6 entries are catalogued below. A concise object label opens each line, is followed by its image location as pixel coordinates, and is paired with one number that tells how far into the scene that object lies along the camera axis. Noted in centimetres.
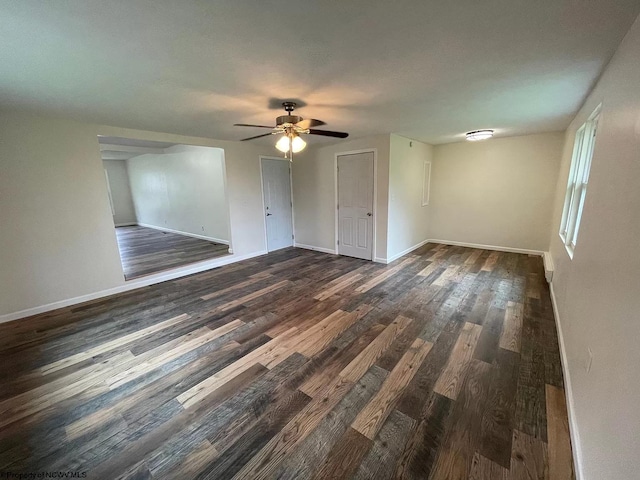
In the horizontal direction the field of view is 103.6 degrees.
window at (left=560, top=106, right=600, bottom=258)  276
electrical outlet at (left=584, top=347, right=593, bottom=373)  144
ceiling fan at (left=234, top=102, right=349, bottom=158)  256
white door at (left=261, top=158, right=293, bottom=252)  573
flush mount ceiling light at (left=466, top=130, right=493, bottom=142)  436
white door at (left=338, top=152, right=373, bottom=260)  491
